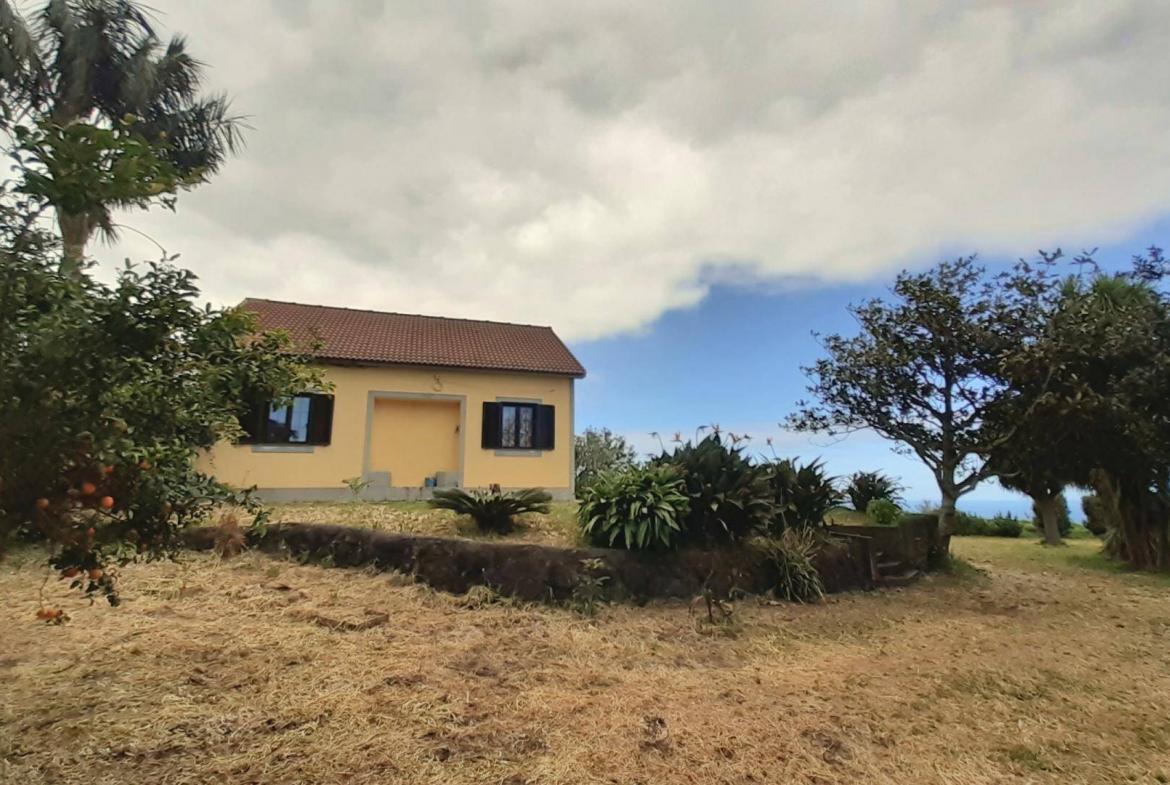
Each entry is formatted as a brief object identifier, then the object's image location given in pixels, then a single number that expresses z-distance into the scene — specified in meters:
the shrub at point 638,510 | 6.48
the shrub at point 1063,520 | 17.53
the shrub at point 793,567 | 6.70
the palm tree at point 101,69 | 10.29
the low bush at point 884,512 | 8.82
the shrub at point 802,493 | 7.55
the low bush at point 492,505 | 7.49
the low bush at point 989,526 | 17.47
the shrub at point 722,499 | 6.85
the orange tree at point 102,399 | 2.11
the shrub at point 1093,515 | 16.25
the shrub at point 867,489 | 9.84
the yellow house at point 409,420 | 12.52
